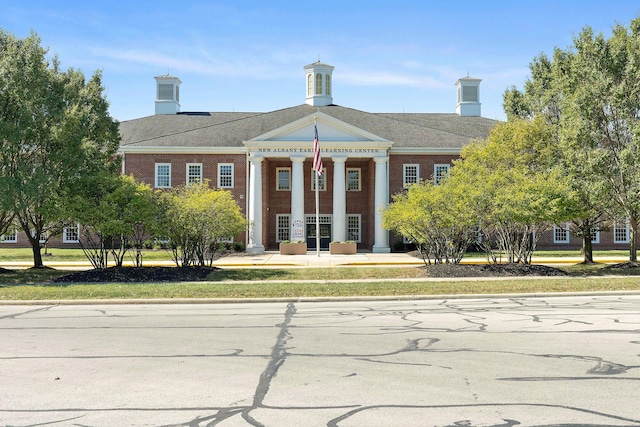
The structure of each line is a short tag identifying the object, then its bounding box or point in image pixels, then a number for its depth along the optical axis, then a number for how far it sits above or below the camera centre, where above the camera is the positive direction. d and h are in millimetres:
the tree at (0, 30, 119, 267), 19781 +3395
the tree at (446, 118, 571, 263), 21797 +1737
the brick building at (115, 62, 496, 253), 38906 +4712
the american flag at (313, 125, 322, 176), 31672 +3819
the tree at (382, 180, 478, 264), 22453 +360
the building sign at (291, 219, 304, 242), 37625 +56
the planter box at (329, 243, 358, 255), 35469 -1046
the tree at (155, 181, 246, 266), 21984 +407
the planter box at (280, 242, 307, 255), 35594 -1025
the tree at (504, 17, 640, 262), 22734 +4195
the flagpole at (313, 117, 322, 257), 31672 +3766
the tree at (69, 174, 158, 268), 20281 +772
